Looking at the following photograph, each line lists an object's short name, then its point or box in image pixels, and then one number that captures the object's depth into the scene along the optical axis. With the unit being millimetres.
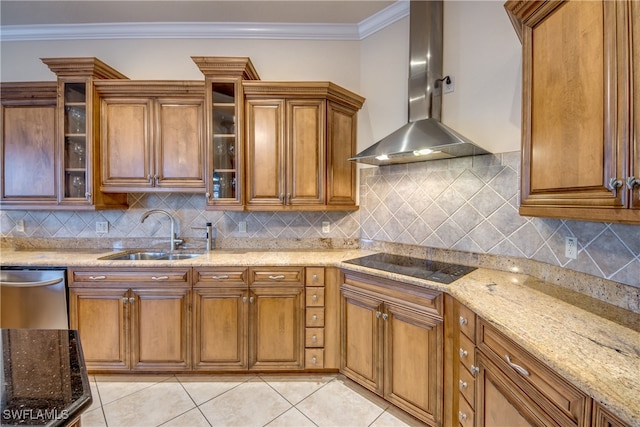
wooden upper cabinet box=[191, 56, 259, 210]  2229
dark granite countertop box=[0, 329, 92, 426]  542
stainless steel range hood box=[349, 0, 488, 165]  1886
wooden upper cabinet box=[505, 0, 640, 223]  896
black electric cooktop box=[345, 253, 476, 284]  1667
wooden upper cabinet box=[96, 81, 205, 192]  2316
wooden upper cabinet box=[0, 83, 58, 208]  2309
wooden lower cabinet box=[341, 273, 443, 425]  1558
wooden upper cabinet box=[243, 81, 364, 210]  2277
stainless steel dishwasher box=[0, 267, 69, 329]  1996
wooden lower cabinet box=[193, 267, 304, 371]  2055
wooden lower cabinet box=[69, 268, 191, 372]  2029
